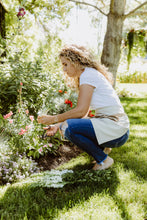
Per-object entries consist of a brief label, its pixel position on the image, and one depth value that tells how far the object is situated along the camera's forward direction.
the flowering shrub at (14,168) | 2.34
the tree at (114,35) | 5.05
